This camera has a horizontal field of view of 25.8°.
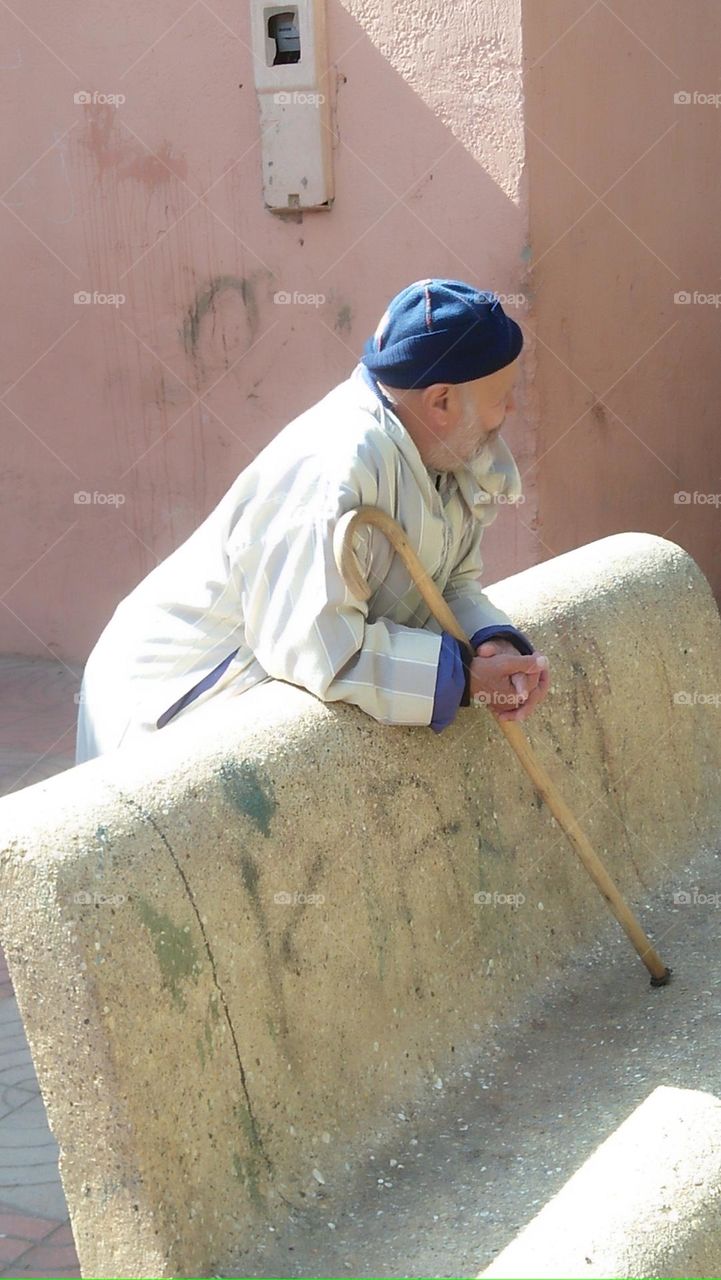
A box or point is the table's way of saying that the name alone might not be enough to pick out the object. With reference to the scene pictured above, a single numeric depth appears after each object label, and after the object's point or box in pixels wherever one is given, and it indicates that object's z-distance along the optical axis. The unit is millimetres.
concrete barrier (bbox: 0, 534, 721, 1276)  2033
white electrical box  5312
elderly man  2518
